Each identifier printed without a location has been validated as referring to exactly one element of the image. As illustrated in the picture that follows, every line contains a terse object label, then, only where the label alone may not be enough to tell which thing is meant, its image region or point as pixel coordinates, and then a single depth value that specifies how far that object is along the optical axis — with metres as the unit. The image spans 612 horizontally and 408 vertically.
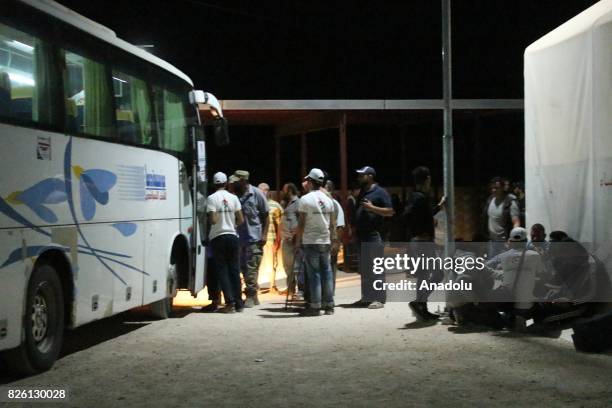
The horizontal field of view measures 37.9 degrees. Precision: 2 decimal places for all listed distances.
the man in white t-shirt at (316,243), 11.86
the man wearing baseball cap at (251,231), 12.92
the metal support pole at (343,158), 19.14
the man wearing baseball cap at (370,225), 12.48
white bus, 7.36
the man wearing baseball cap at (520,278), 9.98
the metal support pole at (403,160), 23.11
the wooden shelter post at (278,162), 22.11
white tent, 9.66
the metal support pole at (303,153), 21.04
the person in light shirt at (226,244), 12.13
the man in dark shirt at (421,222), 11.00
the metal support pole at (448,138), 11.65
